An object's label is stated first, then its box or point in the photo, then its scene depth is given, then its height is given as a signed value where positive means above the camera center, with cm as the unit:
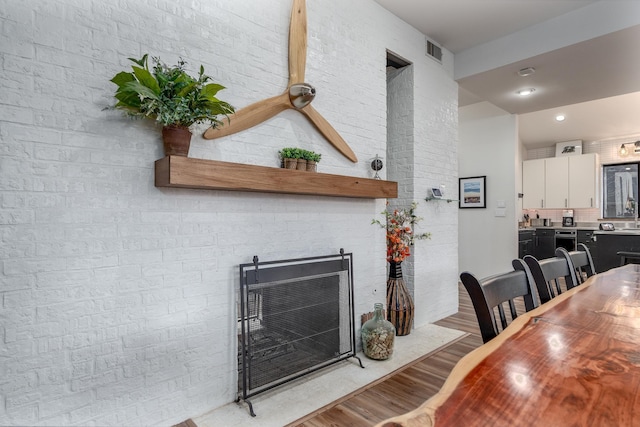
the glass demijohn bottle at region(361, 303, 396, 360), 262 -91
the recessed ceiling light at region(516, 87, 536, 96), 417 +146
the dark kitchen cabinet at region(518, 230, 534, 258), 608 -52
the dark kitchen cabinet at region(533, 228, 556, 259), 663 -57
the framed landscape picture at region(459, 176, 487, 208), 534 +33
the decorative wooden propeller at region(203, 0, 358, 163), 216 +79
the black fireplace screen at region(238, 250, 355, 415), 209 -68
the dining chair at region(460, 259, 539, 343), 115 -28
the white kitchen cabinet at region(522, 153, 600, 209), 685 +62
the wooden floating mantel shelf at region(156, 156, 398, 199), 172 +21
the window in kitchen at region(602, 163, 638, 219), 679 +43
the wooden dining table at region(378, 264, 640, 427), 63 -37
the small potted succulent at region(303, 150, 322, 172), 236 +38
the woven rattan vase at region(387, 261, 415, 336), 314 -80
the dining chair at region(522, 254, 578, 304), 167 -30
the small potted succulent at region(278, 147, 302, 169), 229 +38
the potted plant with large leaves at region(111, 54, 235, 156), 159 +55
